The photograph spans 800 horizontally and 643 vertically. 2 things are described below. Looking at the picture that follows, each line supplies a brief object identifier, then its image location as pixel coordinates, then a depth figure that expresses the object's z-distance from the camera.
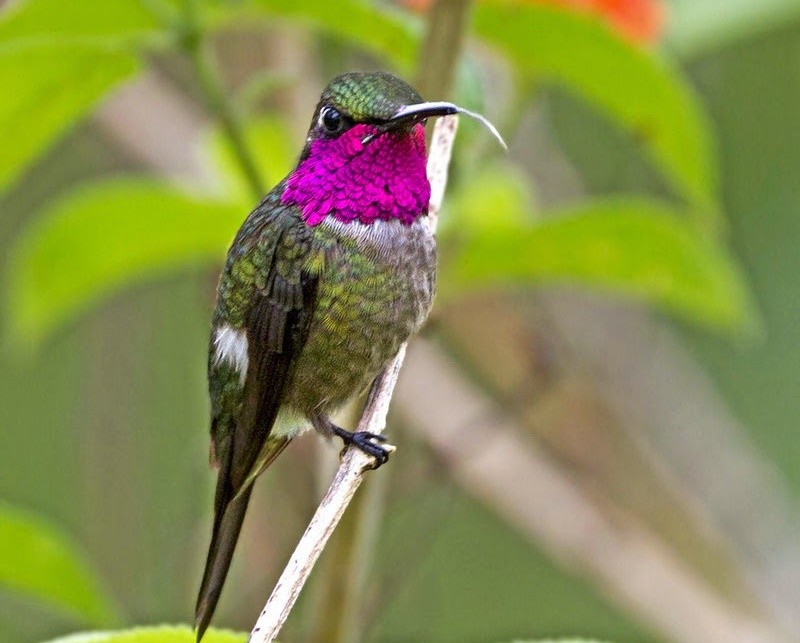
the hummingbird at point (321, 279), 4.02
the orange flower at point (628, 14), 4.70
